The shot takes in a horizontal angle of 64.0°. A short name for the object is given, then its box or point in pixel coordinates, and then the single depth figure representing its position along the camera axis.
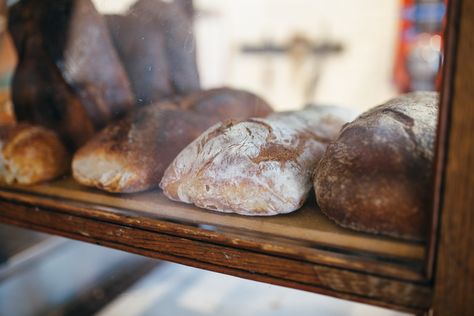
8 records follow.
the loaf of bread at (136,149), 0.87
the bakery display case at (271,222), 0.49
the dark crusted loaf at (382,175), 0.59
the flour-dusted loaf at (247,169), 0.72
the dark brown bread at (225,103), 1.12
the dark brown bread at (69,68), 1.02
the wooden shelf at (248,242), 0.57
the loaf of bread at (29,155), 0.96
